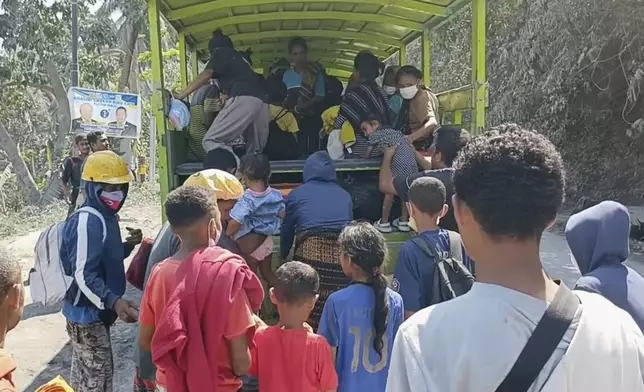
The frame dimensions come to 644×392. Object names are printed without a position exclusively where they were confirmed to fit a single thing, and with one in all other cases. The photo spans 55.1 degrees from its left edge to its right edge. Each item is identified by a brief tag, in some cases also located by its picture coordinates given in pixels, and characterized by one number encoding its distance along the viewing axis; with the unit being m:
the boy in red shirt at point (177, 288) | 2.19
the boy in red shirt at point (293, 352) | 2.53
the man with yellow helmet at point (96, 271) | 3.02
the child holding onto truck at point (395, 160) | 4.62
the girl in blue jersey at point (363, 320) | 2.62
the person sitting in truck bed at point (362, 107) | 5.04
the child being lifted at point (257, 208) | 3.58
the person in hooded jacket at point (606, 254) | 2.05
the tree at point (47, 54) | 14.24
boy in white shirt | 1.15
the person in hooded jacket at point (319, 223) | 3.47
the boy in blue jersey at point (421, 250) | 2.77
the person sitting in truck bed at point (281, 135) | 5.81
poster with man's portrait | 8.97
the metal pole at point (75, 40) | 10.82
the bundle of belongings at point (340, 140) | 5.06
